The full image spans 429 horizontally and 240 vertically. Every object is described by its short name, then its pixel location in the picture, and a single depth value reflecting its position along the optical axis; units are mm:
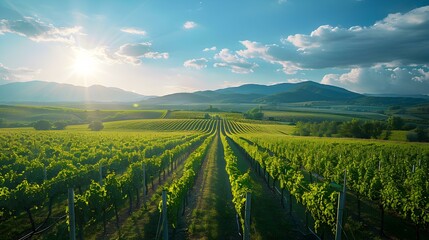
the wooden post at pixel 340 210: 9766
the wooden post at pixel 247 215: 10383
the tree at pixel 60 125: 103312
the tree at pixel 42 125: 98575
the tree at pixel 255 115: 155750
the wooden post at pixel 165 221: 11359
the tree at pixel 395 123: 92869
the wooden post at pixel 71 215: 9789
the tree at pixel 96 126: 97875
